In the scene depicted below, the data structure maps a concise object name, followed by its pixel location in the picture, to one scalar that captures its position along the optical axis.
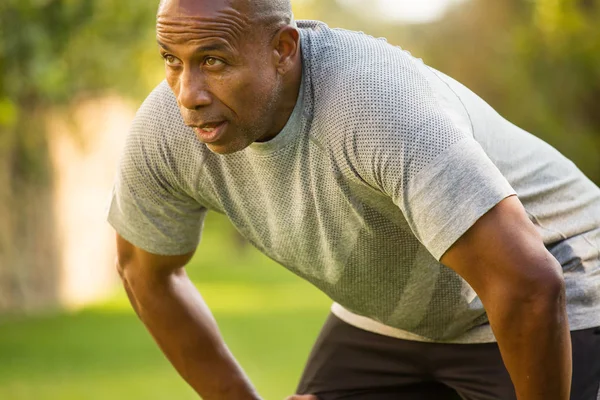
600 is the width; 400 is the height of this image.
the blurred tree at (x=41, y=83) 8.02
